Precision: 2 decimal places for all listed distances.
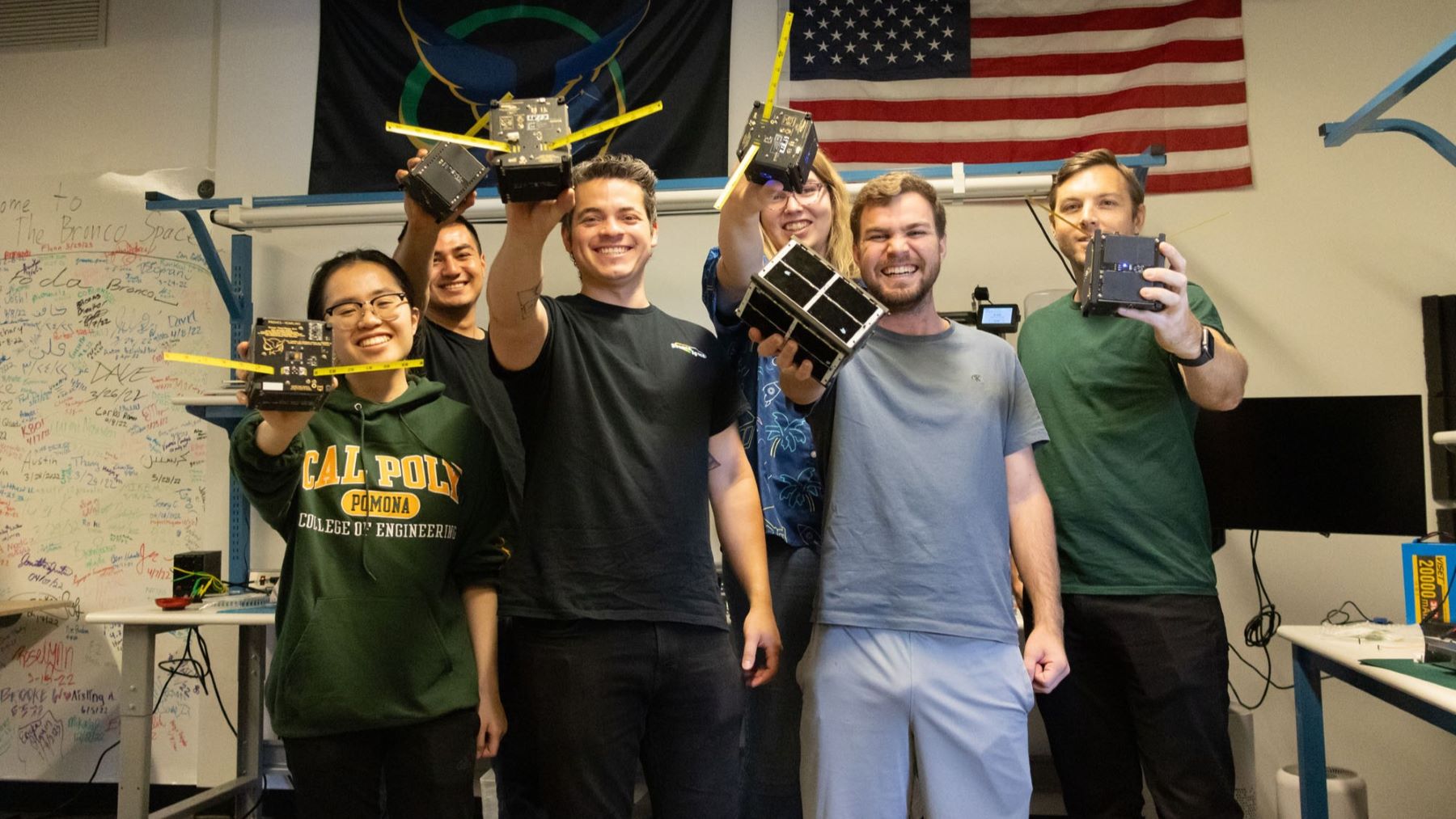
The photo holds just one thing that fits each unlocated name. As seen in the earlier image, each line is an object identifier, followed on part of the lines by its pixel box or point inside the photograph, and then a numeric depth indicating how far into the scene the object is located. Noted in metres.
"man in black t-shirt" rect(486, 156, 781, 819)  1.53
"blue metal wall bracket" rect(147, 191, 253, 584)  3.62
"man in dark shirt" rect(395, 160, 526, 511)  1.99
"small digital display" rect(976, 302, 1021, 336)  3.08
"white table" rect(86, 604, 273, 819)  3.06
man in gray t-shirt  1.58
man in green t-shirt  1.92
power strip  3.57
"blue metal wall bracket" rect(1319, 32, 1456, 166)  2.10
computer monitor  2.84
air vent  4.29
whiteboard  3.98
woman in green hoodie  1.58
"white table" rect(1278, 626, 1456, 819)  2.05
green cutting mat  1.83
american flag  3.69
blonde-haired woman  1.72
